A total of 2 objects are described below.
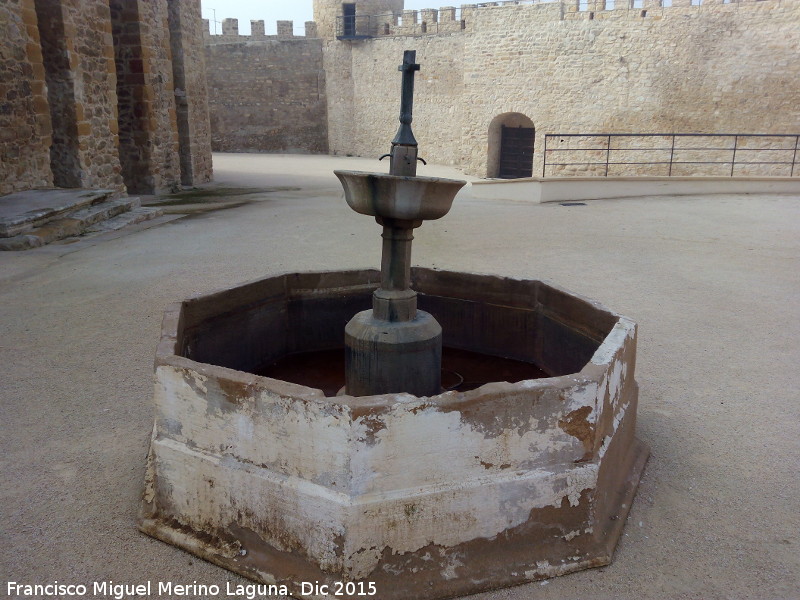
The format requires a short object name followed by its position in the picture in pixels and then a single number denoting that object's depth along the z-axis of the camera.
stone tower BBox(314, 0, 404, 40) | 27.33
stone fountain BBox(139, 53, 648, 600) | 2.18
